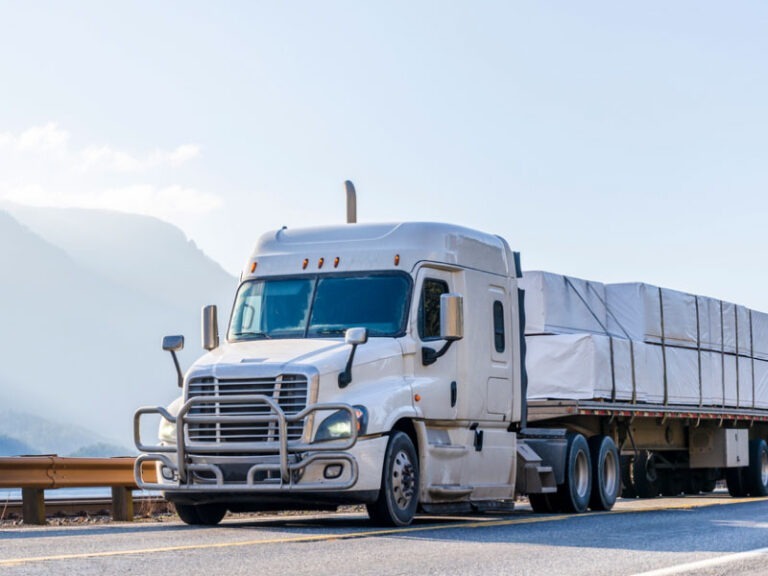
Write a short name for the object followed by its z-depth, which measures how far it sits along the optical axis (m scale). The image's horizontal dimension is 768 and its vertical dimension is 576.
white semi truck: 12.57
